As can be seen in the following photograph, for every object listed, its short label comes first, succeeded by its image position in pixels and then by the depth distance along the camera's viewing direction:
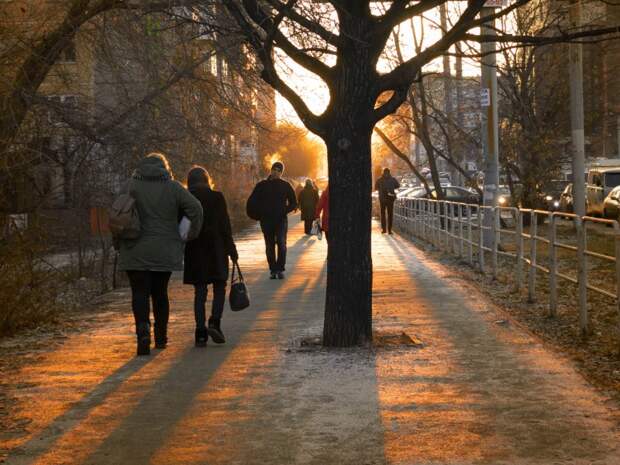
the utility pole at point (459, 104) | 32.03
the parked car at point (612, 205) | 31.01
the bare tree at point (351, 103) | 9.02
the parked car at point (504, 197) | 37.67
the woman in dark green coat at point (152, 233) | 9.14
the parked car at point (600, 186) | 34.34
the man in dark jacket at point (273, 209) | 16.59
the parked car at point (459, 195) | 41.03
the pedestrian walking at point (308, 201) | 27.70
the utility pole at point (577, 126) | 19.84
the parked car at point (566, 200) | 37.38
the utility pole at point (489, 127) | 20.72
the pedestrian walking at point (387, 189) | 29.53
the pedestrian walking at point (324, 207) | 19.91
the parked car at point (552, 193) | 31.49
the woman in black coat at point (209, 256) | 9.63
